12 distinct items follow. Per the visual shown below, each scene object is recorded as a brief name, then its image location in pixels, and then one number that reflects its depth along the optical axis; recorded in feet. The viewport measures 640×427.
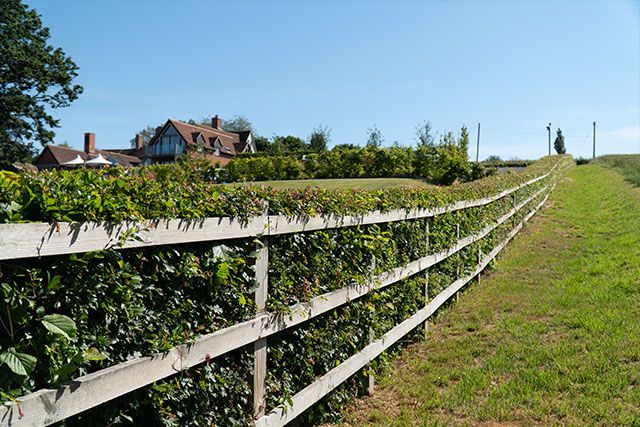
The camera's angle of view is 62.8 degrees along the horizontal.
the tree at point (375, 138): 200.75
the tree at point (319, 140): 202.18
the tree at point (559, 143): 224.12
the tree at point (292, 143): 205.07
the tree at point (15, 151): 121.39
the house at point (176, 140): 190.49
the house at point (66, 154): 187.42
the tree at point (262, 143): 249.86
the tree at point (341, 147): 126.80
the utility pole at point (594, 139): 240.53
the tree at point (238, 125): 312.50
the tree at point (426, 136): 186.60
